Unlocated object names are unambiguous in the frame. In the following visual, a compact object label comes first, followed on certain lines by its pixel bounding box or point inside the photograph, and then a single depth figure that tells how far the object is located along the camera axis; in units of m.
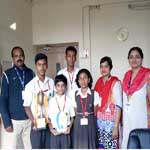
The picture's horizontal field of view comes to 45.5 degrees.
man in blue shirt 1.90
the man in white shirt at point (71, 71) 1.94
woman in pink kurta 1.84
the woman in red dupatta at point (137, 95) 1.76
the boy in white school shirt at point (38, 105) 1.79
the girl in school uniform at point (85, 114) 1.83
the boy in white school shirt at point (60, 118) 1.80
